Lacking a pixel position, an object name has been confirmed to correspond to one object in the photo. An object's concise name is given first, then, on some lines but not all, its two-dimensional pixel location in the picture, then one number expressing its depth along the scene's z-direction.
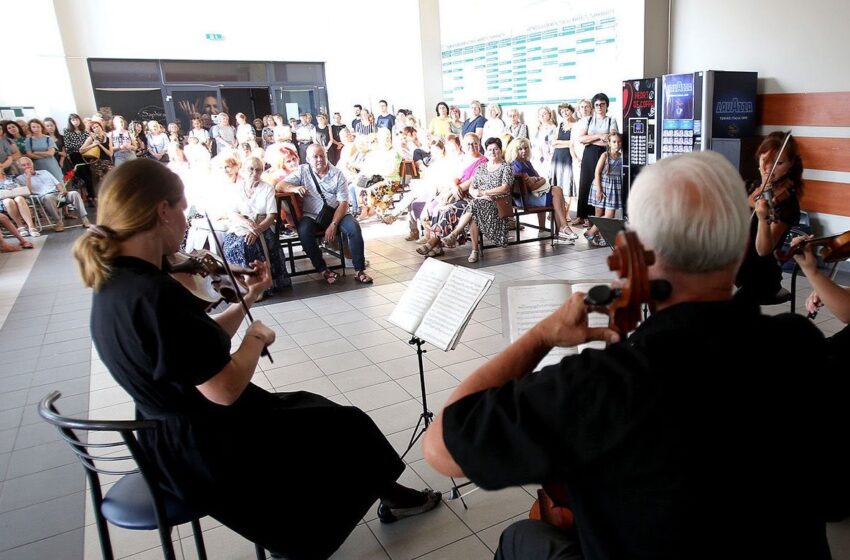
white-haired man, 0.85
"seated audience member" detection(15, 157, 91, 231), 8.91
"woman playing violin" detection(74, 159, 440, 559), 1.55
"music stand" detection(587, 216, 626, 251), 2.61
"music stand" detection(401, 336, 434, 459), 2.50
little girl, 6.42
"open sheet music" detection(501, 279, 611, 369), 1.75
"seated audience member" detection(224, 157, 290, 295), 5.23
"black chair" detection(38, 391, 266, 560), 1.55
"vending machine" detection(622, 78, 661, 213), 6.29
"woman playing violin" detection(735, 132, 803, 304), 2.99
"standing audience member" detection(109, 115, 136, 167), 10.60
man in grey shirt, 5.62
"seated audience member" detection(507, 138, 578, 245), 6.39
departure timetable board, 7.49
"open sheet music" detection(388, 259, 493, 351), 2.05
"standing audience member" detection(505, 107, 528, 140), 8.84
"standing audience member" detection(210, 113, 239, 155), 11.95
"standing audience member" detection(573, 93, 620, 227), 6.83
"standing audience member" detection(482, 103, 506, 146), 9.02
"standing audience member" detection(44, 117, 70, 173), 9.78
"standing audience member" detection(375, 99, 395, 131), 11.55
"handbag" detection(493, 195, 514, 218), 6.06
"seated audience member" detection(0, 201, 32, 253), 7.87
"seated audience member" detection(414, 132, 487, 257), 6.30
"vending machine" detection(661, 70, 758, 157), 5.48
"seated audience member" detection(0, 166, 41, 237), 8.48
